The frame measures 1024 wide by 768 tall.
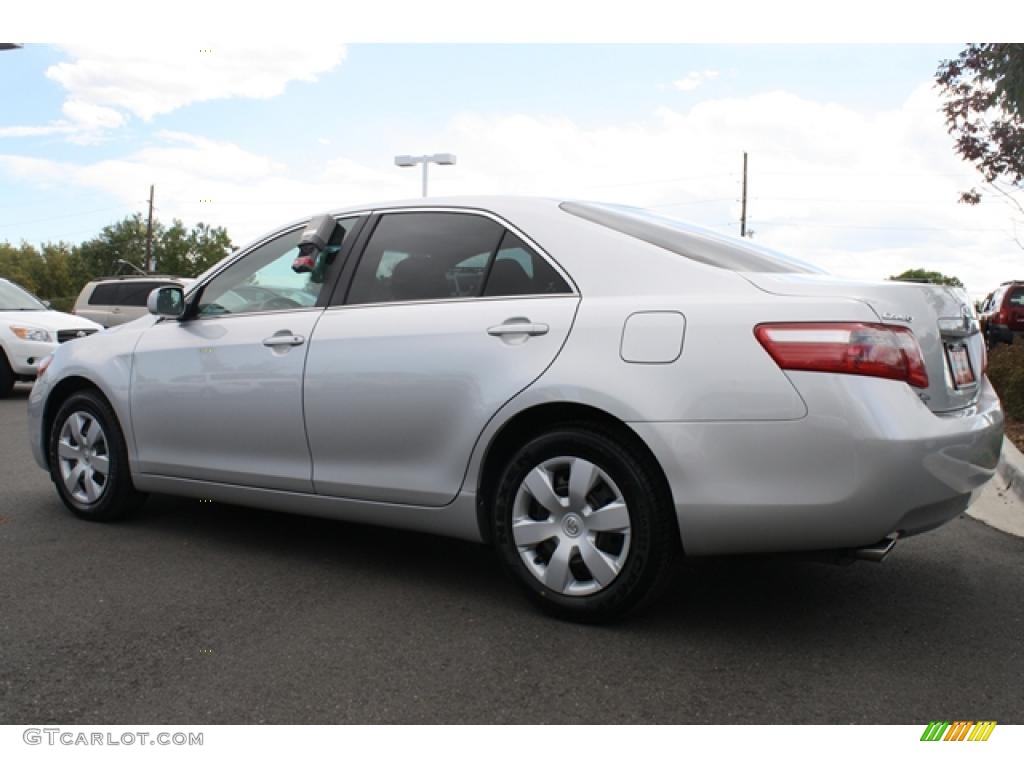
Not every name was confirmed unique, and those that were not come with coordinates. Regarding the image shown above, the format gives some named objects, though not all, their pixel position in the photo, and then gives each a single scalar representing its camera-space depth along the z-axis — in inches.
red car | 810.2
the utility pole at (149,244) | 2687.0
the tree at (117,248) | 3467.0
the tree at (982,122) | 528.1
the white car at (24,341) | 522.3
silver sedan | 132.9
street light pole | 1063.6
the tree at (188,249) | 3440.0
